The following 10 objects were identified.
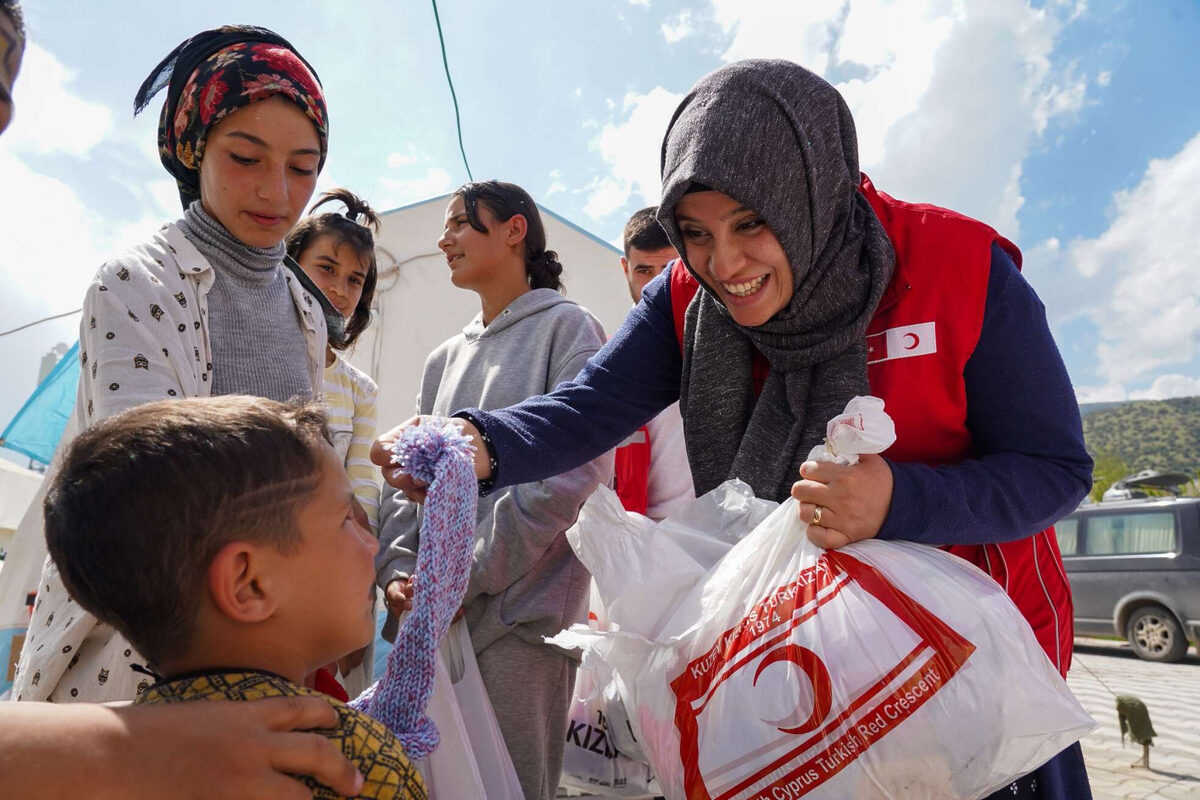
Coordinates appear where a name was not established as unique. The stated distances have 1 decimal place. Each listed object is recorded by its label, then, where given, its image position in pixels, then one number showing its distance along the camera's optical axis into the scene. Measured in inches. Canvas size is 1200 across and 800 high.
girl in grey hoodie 84.7
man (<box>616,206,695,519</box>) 116.0
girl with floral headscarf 56.0
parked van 379.2
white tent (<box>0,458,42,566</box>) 595.7
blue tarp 217.2
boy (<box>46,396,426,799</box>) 39.9
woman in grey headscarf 51.4
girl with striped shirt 104.2
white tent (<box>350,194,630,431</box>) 257.3
